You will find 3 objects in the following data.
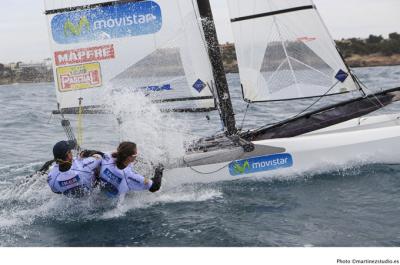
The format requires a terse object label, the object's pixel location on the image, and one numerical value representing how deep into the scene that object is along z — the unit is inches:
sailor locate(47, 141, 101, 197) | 288.5
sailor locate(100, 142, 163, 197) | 293.6
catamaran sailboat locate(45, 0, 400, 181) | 348.8
